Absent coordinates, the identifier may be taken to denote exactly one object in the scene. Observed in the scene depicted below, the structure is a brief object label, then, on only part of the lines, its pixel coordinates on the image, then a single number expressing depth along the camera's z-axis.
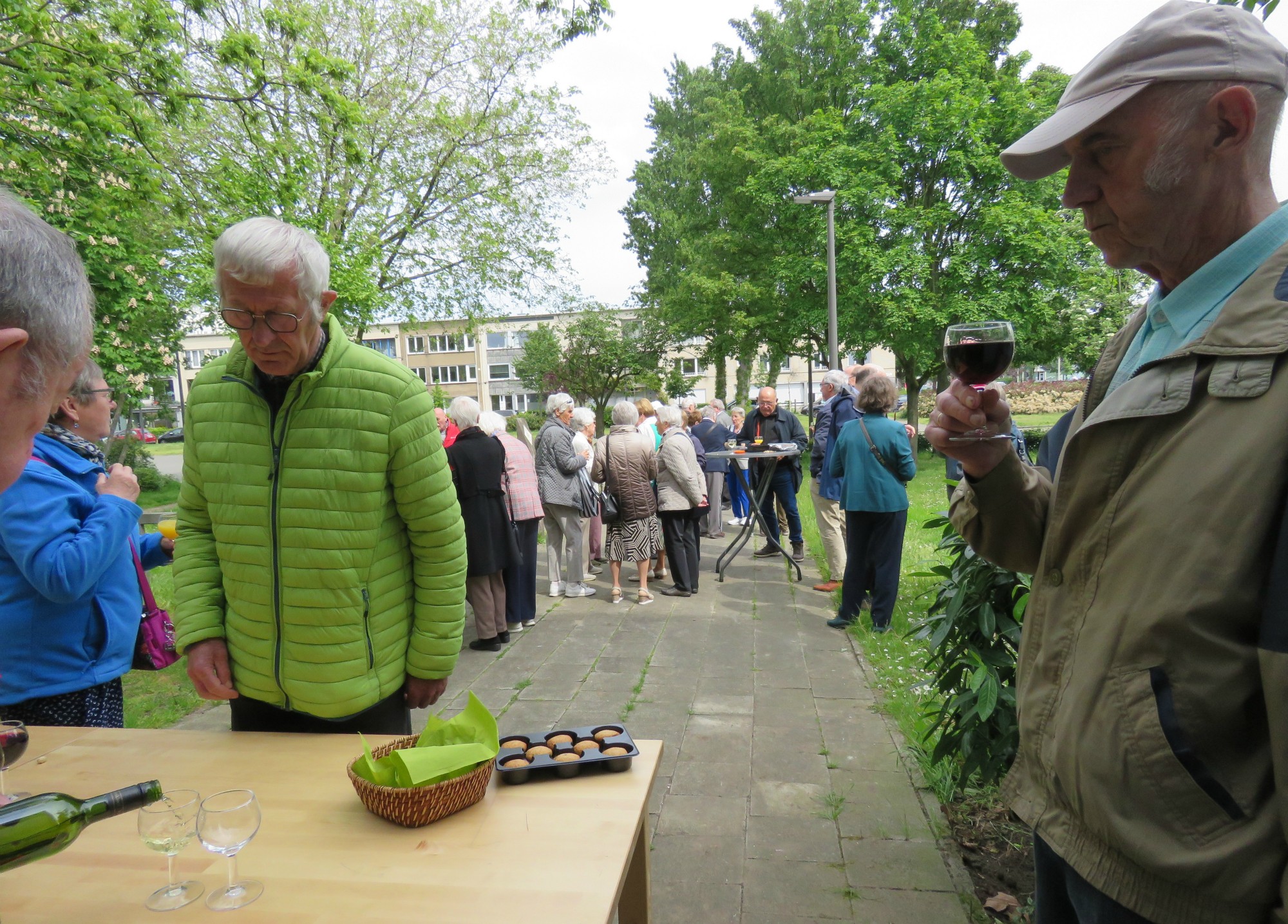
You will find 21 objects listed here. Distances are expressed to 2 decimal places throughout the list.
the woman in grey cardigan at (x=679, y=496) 7.45
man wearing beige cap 1.05
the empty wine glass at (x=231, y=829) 1.34
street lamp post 15.27
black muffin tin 1.71
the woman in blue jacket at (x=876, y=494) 6.10
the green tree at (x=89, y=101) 5.52
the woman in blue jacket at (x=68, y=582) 2.16
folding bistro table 8.34
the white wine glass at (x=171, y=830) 1.35
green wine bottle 1.15
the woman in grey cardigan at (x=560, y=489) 7.39
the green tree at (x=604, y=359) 34.75
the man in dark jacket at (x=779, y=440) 9.10
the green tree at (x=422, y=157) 13.50
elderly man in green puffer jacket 2.02
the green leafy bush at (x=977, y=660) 2.84
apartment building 64.88
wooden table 1.29
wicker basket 1.50
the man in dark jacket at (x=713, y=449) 10.84
